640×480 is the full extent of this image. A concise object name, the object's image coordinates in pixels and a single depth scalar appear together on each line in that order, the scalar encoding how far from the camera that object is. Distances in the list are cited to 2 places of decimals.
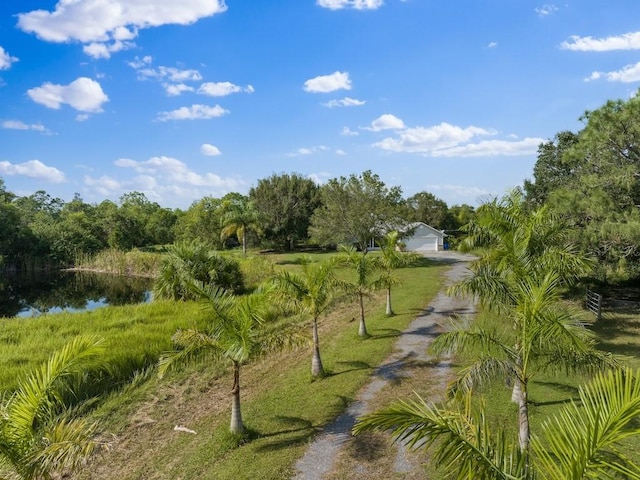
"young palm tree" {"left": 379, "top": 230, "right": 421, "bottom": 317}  16.73
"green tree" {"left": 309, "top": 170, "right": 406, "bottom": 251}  32.53
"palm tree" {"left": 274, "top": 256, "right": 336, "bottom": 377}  11.74
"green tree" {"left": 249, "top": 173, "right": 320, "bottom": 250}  46.44
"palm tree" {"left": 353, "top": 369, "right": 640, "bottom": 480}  3.40
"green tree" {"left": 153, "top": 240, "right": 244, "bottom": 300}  22.44
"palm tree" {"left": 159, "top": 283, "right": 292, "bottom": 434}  8.45
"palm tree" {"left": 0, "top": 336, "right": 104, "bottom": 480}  4.73
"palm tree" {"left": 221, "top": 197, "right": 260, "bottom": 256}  40.39
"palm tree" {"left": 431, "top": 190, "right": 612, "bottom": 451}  6.41
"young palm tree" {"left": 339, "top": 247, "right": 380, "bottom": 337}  14.65
